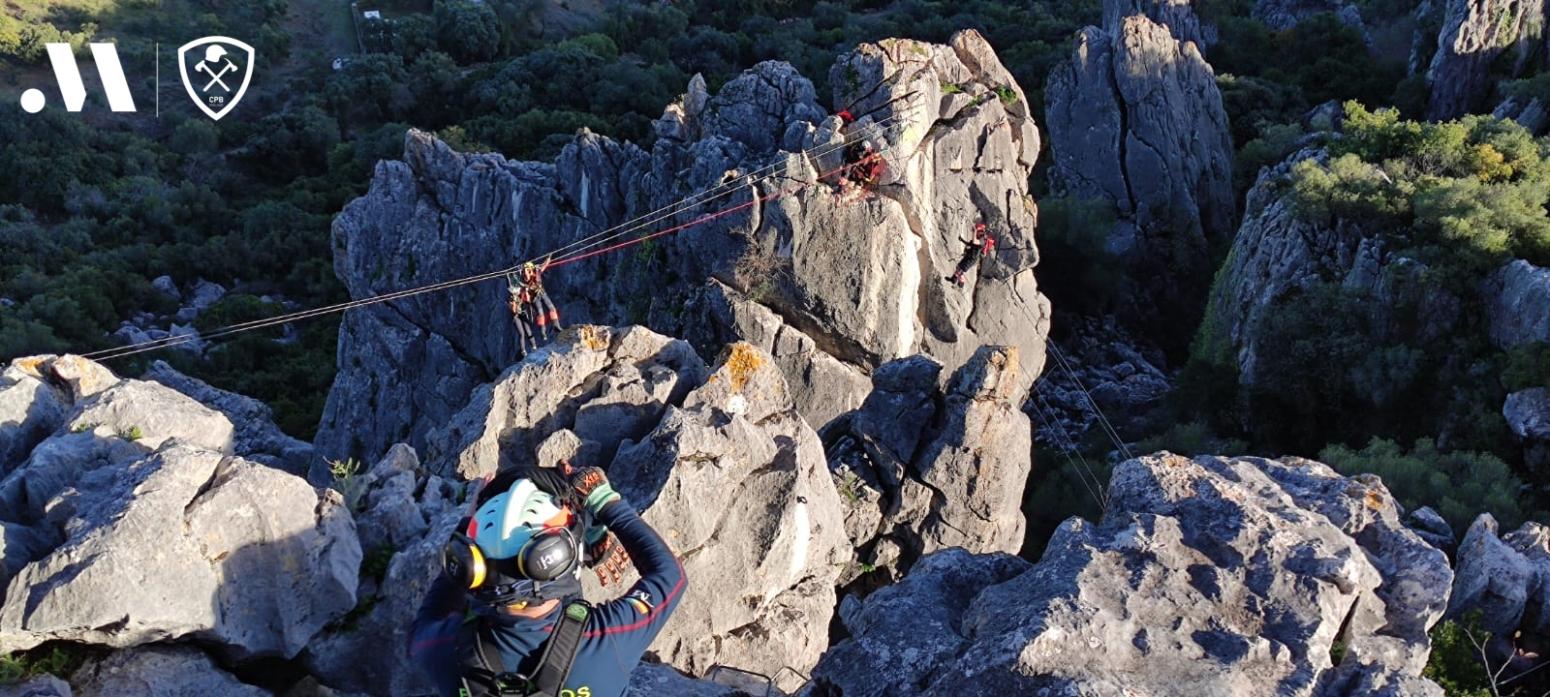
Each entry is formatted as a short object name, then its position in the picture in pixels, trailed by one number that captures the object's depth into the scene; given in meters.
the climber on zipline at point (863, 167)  23.52
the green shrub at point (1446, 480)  18.22
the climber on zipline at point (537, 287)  20.33
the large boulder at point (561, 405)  12.53
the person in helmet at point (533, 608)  5.40
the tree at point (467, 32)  72.12
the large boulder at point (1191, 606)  6.55
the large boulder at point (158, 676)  7.76
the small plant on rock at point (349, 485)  10.13
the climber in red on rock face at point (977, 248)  26.20
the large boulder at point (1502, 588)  9.95
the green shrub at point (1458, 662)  8.86
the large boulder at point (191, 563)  7.55
